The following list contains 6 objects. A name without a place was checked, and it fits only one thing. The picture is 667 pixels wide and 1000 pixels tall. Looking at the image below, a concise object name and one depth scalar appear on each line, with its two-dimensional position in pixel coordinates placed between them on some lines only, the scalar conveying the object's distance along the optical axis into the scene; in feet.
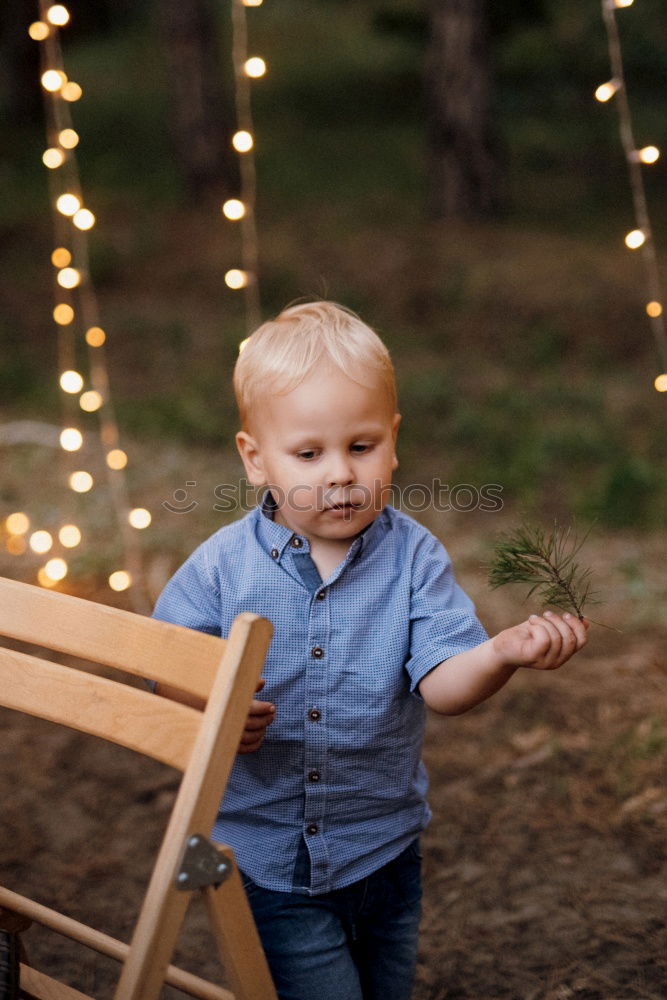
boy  4.98
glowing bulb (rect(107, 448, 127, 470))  11.63
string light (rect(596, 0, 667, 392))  7.67
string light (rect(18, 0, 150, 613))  10.02
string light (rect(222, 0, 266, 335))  8.62
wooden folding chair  3.75
